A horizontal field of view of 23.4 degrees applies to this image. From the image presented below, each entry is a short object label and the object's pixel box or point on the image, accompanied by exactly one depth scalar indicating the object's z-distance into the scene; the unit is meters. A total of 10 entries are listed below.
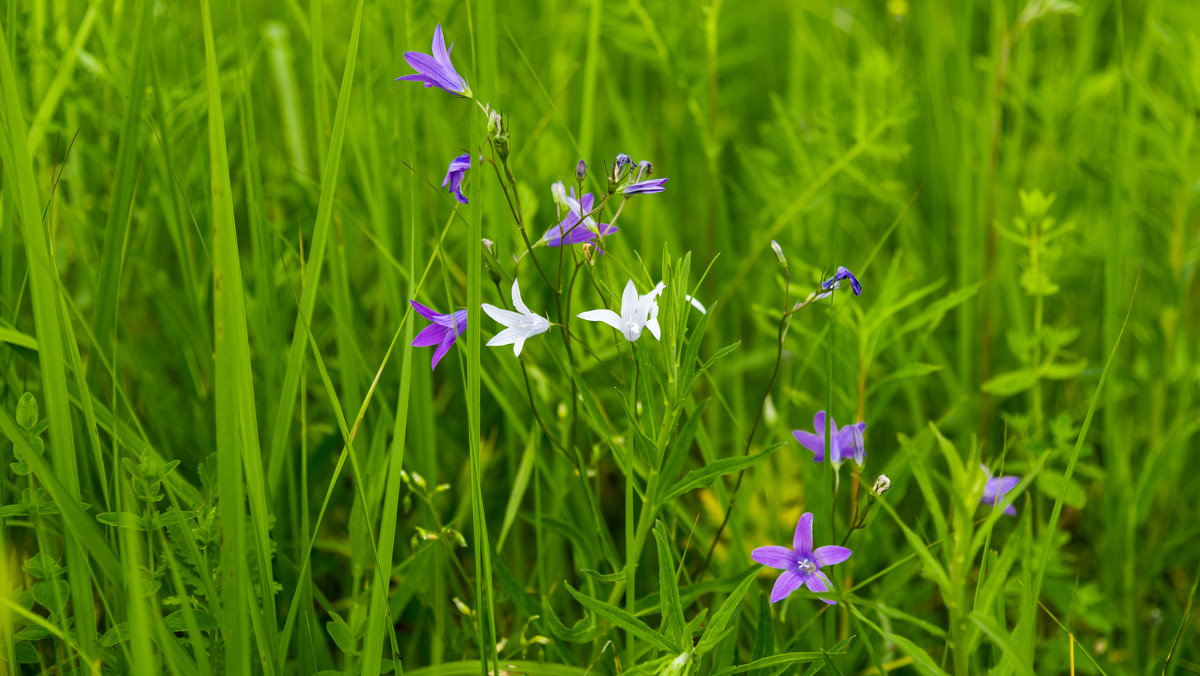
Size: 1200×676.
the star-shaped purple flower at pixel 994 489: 1.09
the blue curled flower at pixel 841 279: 1.04
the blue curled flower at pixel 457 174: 1.06
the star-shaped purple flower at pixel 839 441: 1.09
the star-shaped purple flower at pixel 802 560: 1.03
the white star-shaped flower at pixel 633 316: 1.02
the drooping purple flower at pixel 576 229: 1.06
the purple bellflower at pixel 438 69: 1.03
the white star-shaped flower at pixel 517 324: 1.03
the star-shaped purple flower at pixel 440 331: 1.03
